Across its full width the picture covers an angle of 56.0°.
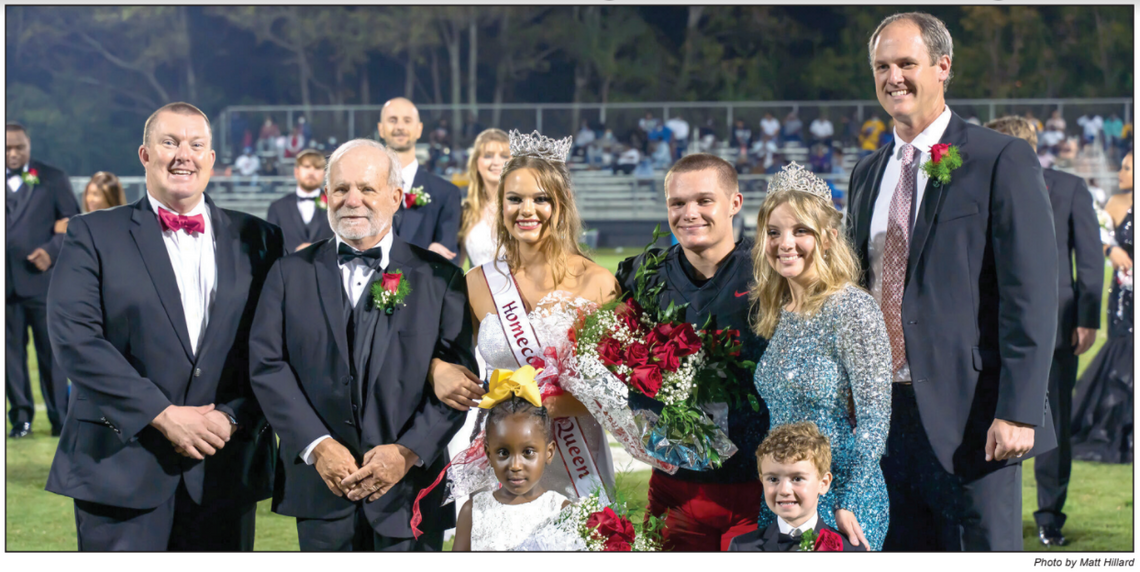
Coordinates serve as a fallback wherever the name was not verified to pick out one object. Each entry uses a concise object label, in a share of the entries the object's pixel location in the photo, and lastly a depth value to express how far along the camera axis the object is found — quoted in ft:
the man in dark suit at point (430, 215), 19.74
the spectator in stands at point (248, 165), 68.03
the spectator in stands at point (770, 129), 70.59
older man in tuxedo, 11.02
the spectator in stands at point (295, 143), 69.72
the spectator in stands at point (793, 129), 70.08
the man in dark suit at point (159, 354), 11.09
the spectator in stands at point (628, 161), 71.20
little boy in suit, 10.29
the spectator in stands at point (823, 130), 69.10
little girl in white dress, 10.99
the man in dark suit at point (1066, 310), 15.06
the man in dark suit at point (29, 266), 22.74
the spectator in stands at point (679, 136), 70.28
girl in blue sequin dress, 10.23
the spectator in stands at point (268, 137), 69.87
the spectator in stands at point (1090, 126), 63.93
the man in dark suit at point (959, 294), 10.66
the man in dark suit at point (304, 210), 21.16
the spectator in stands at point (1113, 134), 62.39
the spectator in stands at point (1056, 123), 64.90
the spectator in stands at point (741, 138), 70.95
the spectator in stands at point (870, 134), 67.31
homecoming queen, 11.32
